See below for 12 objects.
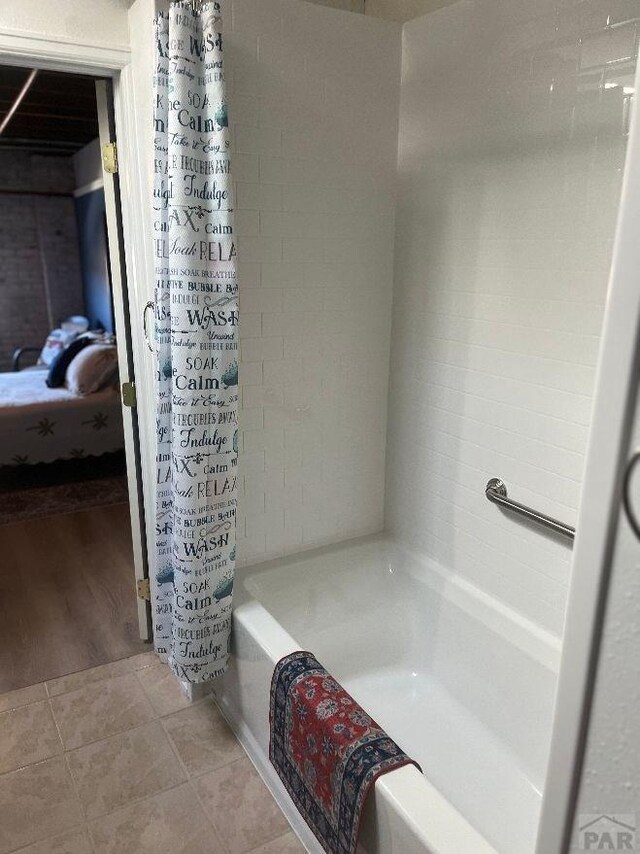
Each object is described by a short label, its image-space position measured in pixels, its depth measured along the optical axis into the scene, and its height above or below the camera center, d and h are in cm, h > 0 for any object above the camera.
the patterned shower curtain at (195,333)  173 -20
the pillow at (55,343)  558 -71
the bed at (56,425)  404 -104
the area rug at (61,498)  375 -143
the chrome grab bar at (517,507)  175 -70
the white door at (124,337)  212 -26
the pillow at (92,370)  434 -73
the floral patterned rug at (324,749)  142 -112
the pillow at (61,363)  453 -72
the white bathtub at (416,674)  167 -125
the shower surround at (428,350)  169 -27
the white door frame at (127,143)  184 +37
